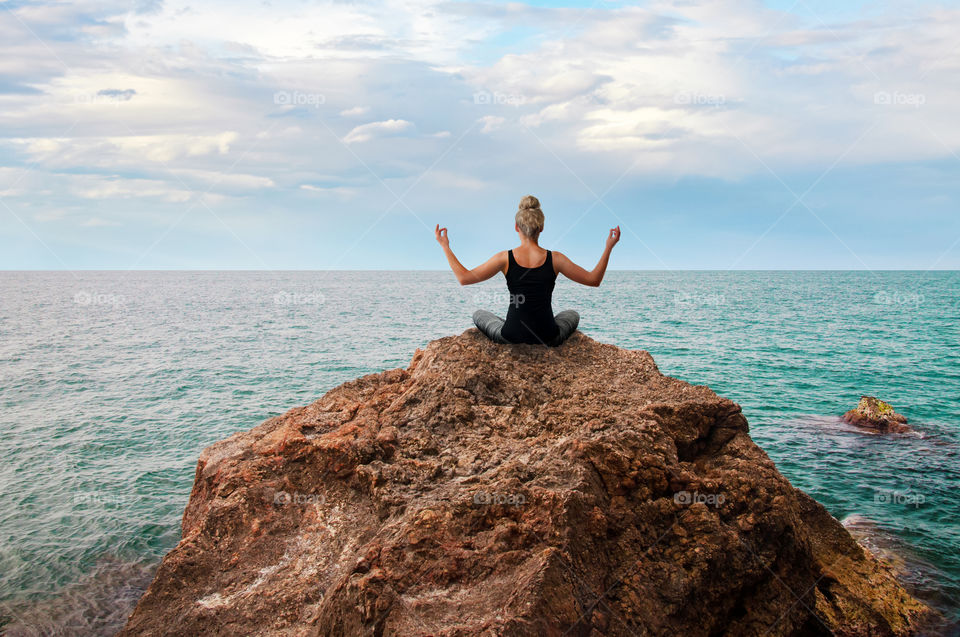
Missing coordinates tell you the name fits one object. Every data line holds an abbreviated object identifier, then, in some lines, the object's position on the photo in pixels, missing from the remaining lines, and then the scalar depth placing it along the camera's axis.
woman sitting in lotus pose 8.31
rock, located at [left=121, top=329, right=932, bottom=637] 4.83
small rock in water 18.02
